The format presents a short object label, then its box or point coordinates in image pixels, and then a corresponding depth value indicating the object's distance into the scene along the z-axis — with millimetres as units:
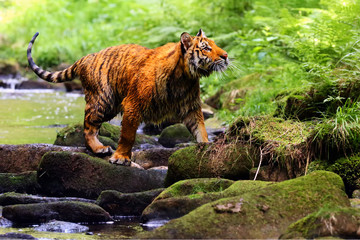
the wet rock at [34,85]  40750
